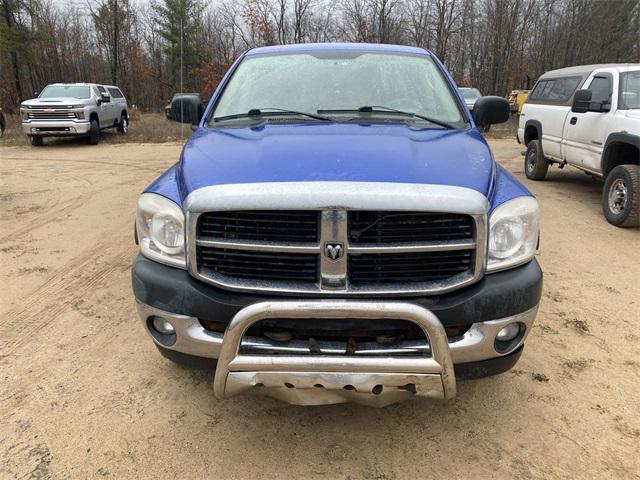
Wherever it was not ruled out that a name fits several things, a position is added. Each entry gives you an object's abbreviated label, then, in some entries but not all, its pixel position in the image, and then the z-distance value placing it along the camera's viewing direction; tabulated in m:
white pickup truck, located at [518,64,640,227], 6.07
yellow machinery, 20.89
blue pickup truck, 2.00
